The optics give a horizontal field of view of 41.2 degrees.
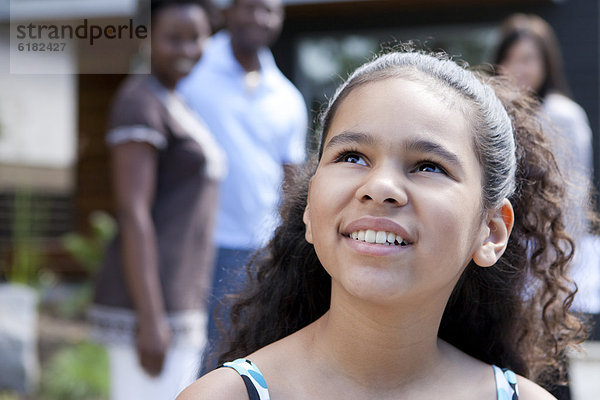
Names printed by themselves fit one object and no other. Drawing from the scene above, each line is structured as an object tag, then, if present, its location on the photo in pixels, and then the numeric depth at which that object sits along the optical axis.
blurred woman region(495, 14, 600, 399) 2.39
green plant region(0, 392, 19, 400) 5.15
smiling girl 1.60
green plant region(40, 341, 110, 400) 5.59
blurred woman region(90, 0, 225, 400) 3.23
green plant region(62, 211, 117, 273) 8.02
